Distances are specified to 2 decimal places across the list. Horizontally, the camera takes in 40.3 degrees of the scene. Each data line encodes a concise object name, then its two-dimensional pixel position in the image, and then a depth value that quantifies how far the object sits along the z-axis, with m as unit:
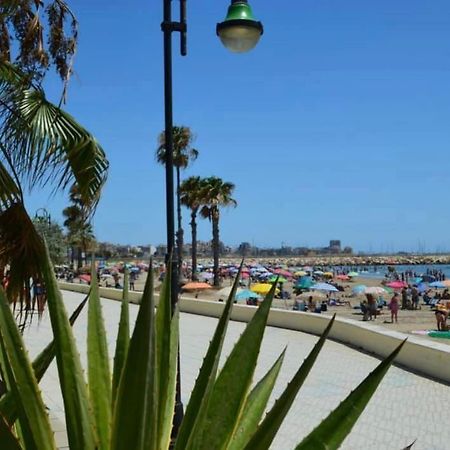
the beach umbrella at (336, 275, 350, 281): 60.78
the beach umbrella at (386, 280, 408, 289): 36.12
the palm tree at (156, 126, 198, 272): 43.37
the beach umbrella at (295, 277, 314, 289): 36.55
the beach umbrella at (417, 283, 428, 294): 40.55
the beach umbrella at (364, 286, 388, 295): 29.82
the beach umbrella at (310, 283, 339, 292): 32.34
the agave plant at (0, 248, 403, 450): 1.57
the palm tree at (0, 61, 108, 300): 4.34
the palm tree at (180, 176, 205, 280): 45.97
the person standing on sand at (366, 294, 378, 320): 24.92
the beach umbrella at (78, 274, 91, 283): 42.31
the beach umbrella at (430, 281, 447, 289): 38.62
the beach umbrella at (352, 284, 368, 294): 33.24
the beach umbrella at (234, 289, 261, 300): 26.50
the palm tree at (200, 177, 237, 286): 45.81
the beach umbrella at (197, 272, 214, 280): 51.92
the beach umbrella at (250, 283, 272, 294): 28.27
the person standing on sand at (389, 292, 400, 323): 24.09
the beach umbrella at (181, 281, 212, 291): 31.36
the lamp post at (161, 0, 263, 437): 5.66
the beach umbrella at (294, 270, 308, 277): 68.62
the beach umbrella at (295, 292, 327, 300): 31.57
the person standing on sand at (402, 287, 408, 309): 32.66
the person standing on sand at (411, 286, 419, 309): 32.23
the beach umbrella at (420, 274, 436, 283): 62.83
